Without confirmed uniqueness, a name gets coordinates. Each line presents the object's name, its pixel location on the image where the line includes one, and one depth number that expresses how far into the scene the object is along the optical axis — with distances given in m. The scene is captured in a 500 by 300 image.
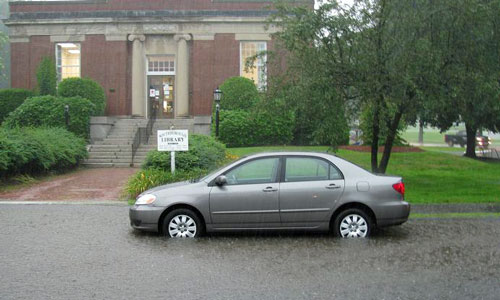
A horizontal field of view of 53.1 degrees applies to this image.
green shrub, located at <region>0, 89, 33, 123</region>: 25.61
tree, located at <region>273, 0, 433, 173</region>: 11.59
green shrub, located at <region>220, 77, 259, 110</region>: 24.31
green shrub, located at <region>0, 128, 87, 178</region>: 15.01
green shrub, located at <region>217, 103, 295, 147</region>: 22.73
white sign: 13.27
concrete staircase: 20.48
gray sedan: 8.18
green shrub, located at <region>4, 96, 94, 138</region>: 22.39
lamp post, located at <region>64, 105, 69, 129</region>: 22.26
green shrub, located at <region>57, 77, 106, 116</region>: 24.59
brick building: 27.02
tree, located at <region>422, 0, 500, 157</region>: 11.64
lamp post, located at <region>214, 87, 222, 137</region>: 21.29
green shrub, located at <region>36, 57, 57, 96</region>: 26.62
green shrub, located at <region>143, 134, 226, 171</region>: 14.44
